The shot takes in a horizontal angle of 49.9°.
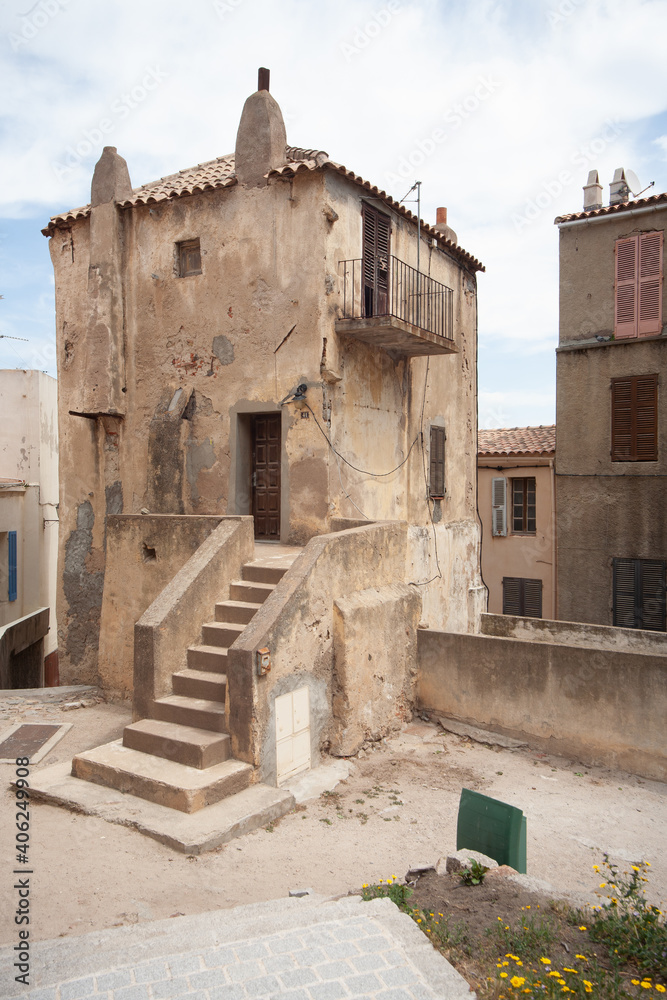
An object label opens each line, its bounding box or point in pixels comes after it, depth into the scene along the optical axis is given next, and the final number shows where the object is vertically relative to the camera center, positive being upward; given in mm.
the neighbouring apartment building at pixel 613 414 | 15844 +1547
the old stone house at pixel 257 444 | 7906 +675
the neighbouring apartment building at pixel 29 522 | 19953 -1105
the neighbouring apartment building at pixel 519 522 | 20359 -1162
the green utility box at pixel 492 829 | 5352 -2654
